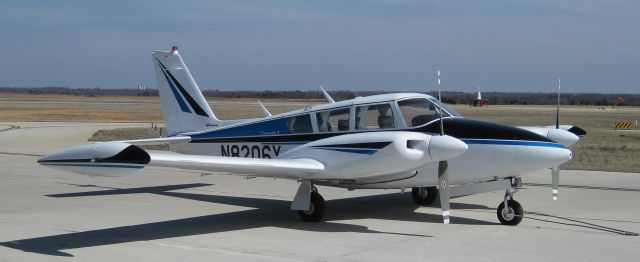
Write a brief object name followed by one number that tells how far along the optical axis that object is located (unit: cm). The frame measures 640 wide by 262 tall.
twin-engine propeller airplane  1105
